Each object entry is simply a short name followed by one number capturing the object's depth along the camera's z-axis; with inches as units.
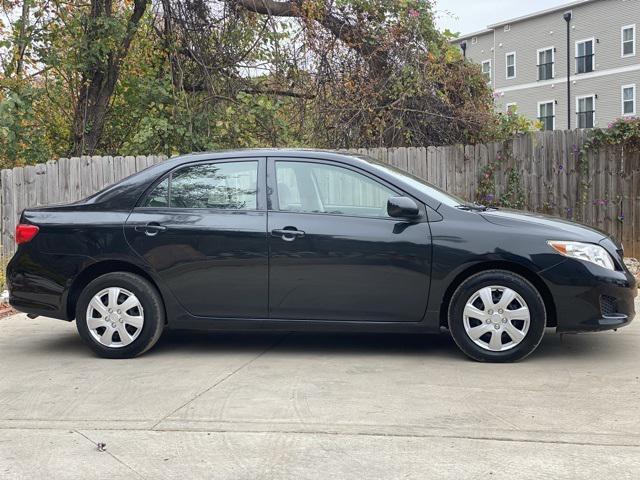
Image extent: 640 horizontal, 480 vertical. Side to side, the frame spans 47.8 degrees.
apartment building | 1293.1
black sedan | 213.0
